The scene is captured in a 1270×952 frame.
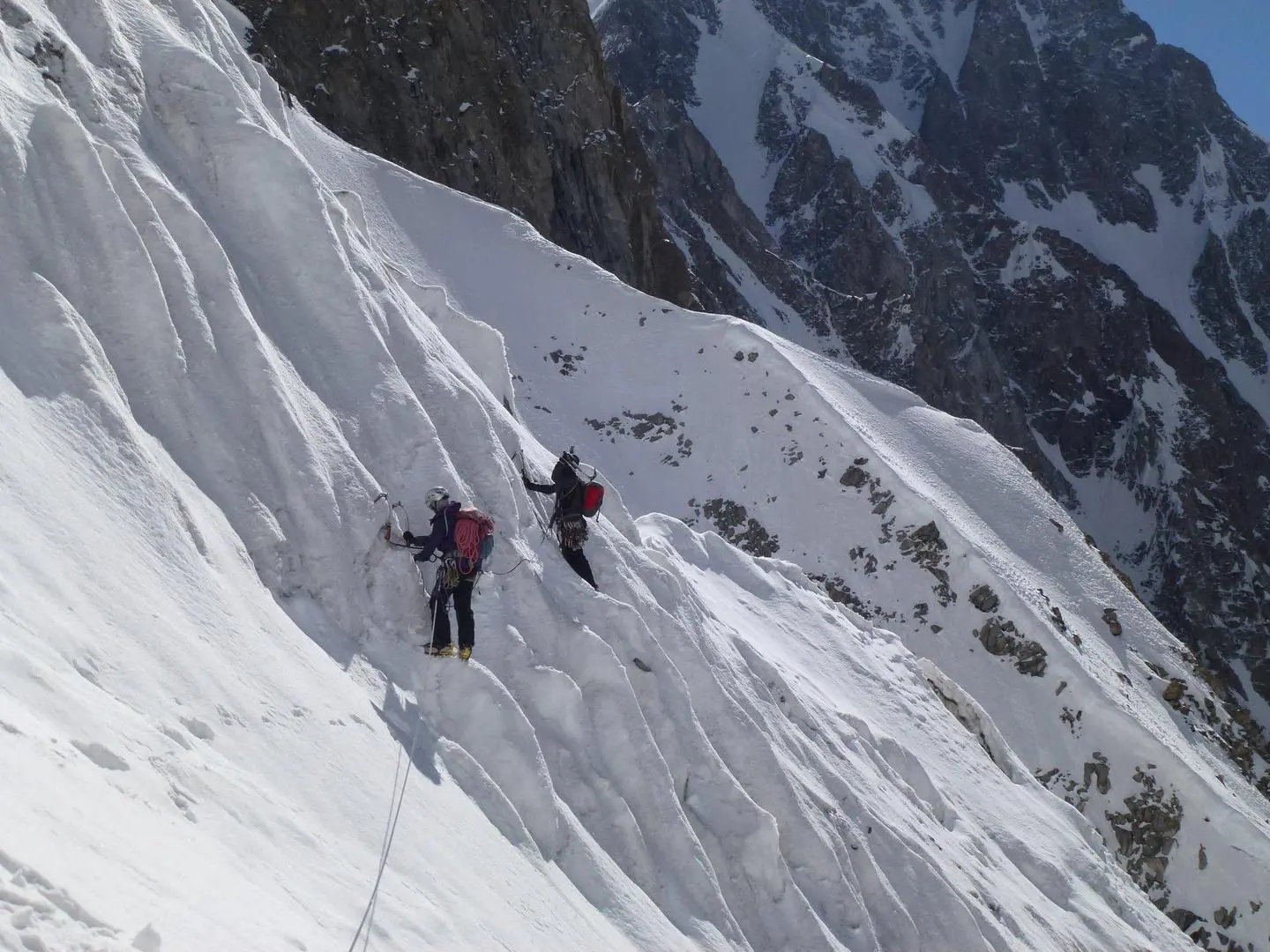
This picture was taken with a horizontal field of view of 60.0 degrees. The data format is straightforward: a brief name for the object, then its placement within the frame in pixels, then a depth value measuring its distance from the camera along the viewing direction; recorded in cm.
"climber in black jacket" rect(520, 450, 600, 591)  1332
